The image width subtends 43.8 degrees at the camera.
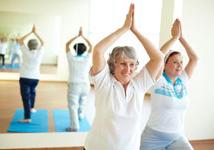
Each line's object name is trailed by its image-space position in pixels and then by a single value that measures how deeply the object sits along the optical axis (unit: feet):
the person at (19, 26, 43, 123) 10.15
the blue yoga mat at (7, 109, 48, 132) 10.65
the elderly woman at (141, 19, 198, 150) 7.32
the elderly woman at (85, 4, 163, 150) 5.19
